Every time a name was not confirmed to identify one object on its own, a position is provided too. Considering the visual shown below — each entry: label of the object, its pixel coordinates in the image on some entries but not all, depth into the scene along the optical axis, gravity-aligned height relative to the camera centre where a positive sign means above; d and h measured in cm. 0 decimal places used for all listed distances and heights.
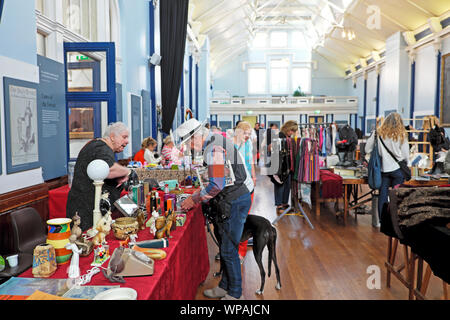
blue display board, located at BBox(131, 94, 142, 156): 654 +30
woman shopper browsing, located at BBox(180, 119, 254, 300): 244 -40
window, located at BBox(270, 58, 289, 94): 2436 +435
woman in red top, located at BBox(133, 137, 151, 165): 595 -26
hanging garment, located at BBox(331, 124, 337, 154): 1232 +14
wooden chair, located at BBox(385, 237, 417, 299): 260 -109
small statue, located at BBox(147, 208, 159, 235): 213 -54
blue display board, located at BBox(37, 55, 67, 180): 366 +22
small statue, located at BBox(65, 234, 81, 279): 150 -55
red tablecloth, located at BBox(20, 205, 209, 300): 151 -69
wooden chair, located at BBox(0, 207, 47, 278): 246 -68
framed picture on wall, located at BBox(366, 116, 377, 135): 1819 +86
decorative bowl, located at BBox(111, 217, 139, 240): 200 -52
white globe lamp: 187 -18
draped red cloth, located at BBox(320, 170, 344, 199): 544 -77
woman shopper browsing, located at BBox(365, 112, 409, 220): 455 -12
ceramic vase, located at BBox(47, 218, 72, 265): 166 -47
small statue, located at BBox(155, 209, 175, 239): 206 -55
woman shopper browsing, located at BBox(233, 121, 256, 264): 495 -6
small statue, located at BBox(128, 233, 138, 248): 186 -56
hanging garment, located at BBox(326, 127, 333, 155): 1223 -11
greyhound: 290 -81
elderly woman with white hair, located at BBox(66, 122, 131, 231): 226 -27
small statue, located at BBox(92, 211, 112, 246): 179 -49
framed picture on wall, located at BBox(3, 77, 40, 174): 300 +12
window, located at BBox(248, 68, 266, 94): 2436 +406
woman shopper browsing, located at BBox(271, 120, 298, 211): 612 -99
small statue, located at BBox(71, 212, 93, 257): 175 -53
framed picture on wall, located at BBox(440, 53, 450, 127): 1012 +136
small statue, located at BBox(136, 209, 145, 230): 223 -52
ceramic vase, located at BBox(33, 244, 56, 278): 155 -55
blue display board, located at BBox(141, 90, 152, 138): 730 +54
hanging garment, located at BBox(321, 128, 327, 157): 1208 -25
